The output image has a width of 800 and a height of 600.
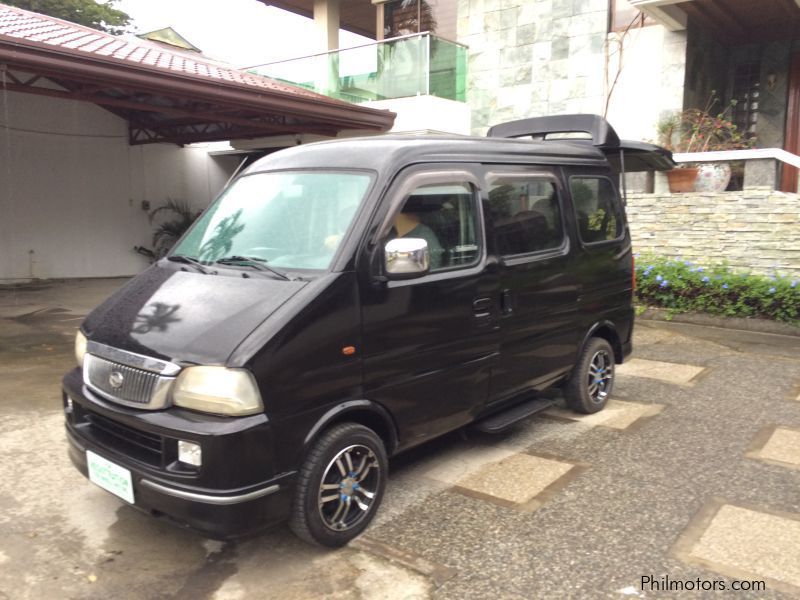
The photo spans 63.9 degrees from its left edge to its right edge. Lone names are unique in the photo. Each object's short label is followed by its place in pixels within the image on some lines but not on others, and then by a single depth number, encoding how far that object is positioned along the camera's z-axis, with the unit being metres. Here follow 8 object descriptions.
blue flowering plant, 7.91
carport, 9.16
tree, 27.44
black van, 2.80
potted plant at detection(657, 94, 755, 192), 9.27
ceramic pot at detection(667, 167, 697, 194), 9.38
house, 11.23
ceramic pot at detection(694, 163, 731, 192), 9.16
